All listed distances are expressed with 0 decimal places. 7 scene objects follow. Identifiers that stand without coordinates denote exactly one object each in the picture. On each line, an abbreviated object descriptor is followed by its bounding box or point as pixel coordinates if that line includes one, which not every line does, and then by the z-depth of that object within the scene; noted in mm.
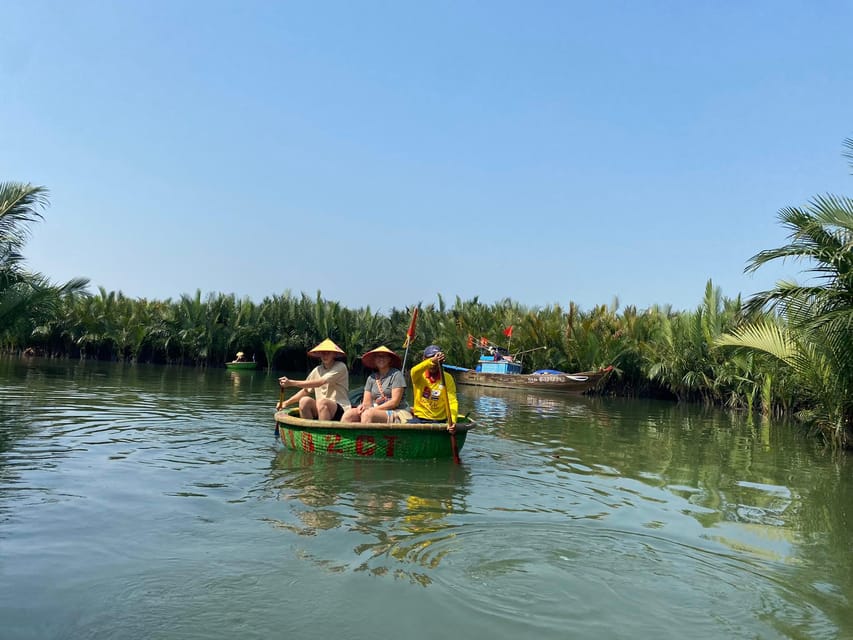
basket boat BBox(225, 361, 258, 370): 33500
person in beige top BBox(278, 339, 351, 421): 9945
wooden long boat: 26453
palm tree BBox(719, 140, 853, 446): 10648
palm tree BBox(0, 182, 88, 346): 15062
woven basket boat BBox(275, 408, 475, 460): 9062
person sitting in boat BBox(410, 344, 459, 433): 9508
